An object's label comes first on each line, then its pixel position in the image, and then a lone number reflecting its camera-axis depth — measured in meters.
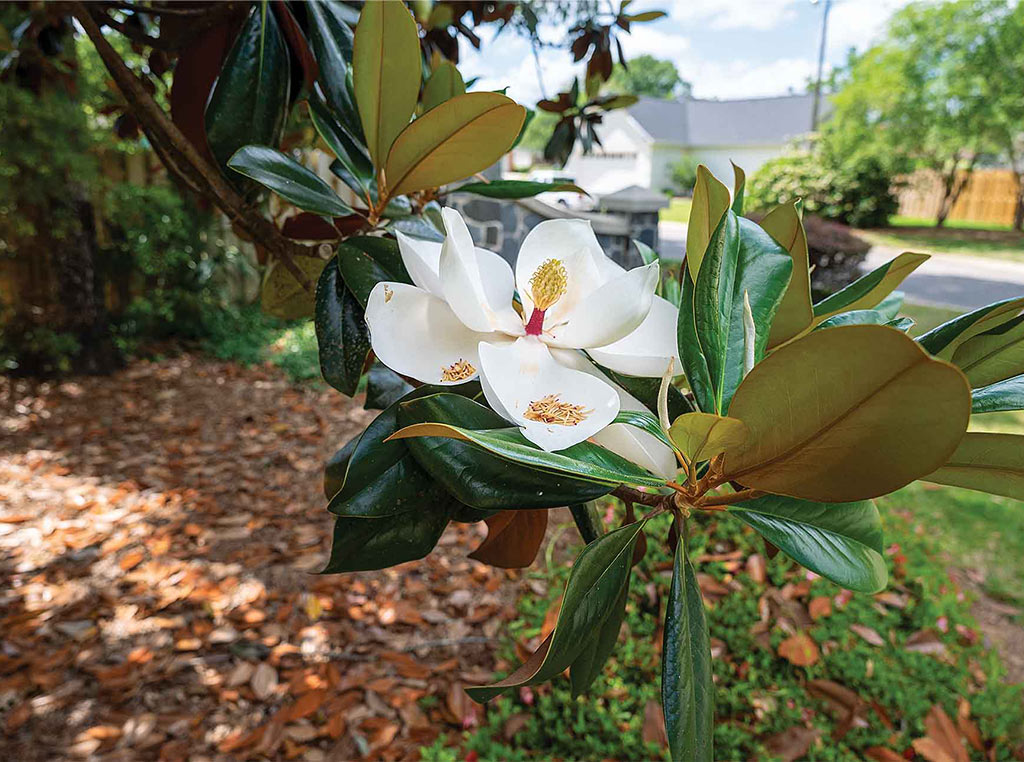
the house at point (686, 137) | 21.25
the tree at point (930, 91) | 11.70
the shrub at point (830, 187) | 9.73
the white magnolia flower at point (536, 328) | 0.35
